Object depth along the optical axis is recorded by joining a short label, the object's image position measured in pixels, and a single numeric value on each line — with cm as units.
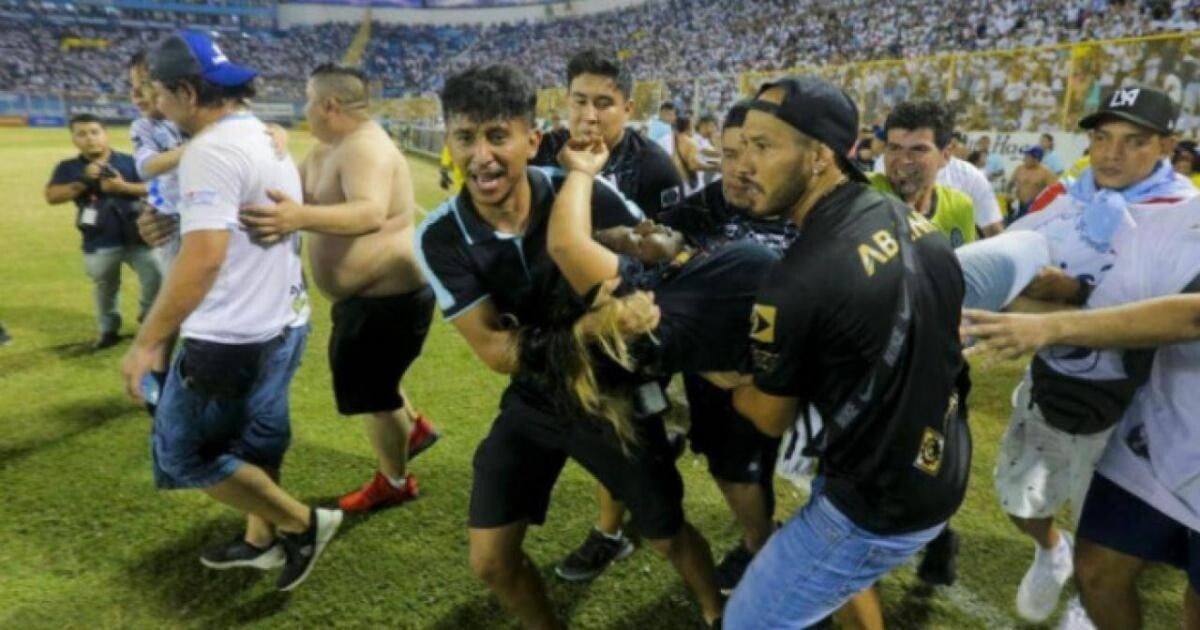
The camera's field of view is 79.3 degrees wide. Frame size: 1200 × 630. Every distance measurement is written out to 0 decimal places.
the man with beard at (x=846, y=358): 167
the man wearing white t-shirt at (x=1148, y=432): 189
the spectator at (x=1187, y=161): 784
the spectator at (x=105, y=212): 621
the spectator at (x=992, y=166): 1195
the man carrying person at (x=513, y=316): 243
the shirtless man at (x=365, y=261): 351
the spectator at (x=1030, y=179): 972
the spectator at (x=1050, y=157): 1088
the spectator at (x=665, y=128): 855
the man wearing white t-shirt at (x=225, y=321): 266
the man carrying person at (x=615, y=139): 374
